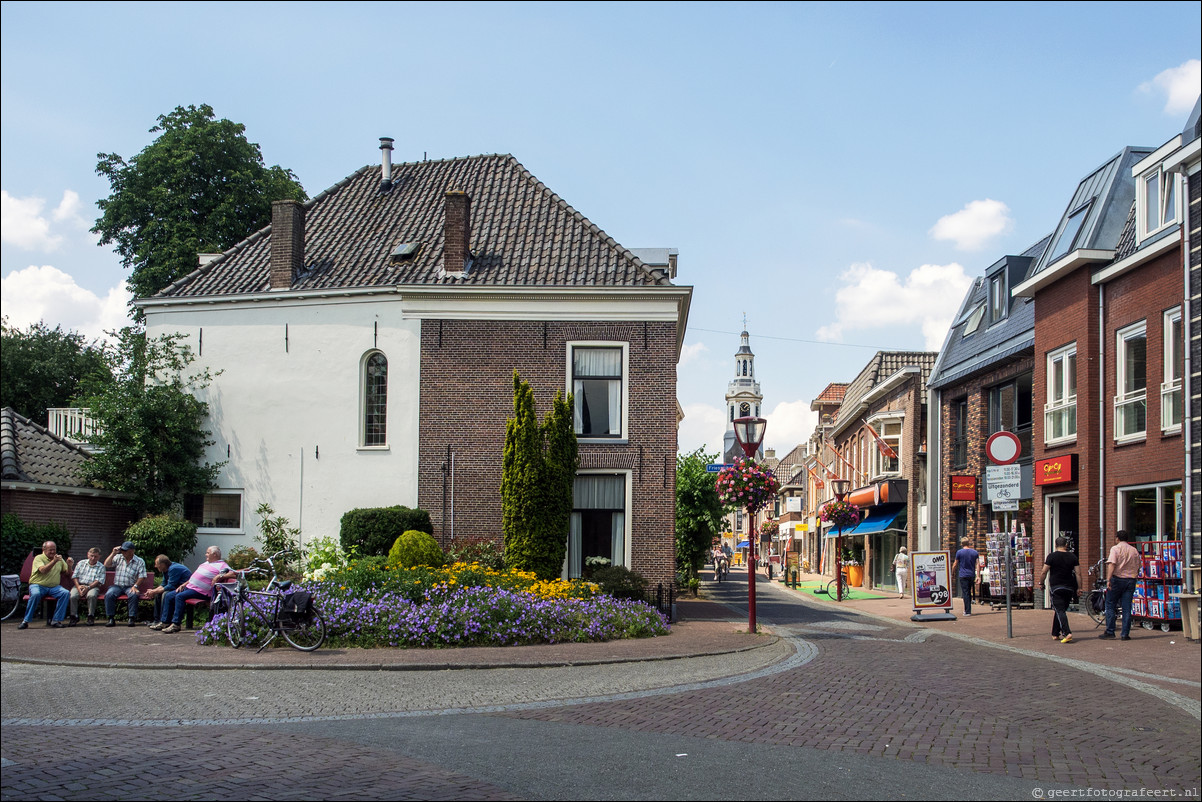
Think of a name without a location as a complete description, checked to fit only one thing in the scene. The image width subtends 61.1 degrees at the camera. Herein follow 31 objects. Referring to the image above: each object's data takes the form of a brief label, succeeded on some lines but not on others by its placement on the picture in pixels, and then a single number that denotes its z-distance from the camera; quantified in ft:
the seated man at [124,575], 50.80
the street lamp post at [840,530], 102.63
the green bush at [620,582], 62.59
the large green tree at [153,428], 69.97
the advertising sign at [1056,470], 70.79
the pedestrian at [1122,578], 51.62
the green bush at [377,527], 67.62
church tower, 461.78
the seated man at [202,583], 51.21
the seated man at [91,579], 49.16
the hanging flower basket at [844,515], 119.75
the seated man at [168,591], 51.37
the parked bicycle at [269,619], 44.37
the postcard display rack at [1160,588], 56.65
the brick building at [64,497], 50.42
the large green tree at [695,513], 114.52
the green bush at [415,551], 60.39
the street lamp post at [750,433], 60.64
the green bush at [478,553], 67.42
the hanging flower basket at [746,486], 61.26
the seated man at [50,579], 34.72
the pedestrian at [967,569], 76.74
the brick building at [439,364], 70.33
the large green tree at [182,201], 96.43
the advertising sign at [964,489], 90.12
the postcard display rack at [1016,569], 75.61
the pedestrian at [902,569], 107.65
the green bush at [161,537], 65.98
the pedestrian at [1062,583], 52.80
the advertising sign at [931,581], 73.77
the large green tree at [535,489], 62.85
